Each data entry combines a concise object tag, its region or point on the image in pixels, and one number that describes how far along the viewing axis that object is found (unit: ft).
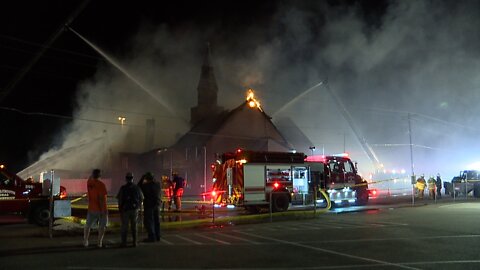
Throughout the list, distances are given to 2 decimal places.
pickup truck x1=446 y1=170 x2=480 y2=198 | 89.97
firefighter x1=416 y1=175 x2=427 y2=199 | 85.76
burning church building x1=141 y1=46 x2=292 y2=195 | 132.46
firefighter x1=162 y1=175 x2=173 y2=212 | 57.21
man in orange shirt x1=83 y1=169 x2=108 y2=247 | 30.14
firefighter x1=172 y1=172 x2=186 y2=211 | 56.24
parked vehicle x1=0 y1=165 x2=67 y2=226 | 49.01
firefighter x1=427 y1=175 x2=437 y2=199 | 81.24
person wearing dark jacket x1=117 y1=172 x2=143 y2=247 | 30.17
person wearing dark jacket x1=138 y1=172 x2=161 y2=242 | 32.19
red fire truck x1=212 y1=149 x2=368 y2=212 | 57.47
